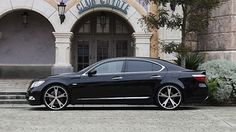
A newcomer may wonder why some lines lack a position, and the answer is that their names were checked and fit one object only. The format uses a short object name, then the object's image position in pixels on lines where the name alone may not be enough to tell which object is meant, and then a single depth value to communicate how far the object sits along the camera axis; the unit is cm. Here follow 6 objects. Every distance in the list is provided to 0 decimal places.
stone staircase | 1230
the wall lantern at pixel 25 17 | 1776
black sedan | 1050
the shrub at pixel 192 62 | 1386
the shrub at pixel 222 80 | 1153
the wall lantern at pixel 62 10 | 1609
